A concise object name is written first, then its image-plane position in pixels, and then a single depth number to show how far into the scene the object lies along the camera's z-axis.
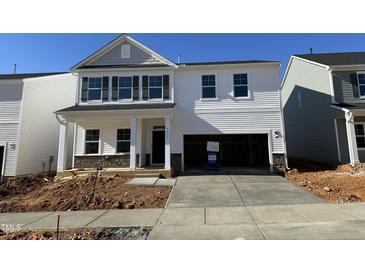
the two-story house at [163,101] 13.92
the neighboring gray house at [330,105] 14.27
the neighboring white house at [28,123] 14.36
